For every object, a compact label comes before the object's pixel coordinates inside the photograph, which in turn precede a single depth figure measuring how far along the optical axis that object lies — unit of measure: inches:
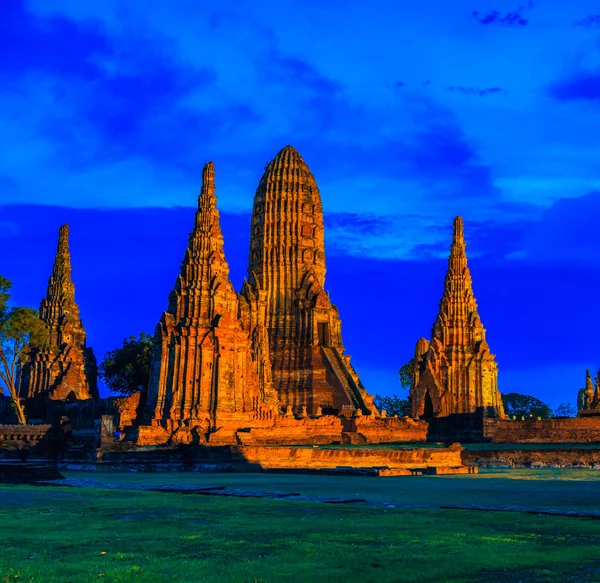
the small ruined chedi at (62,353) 2768.2
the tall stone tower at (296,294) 2849.4
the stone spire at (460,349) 2955.2
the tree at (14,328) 1749.5
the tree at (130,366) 3144.7
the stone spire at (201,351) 1909.4
